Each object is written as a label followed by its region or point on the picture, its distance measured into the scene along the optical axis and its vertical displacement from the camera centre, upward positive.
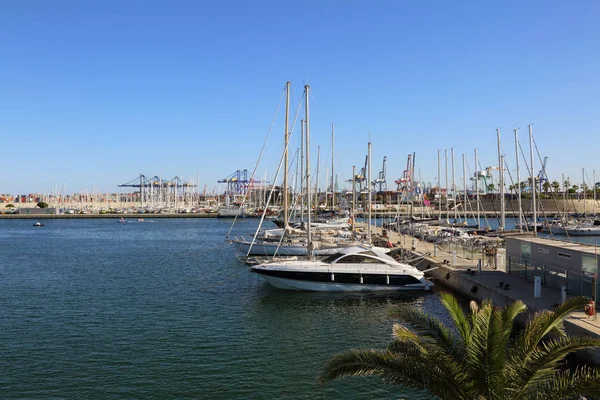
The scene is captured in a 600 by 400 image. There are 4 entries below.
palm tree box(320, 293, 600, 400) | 8.82 -2.92
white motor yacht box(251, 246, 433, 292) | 29.88 -4.10
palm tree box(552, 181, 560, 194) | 169.00 +5.48
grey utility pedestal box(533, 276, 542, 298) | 21.46 -3.68
